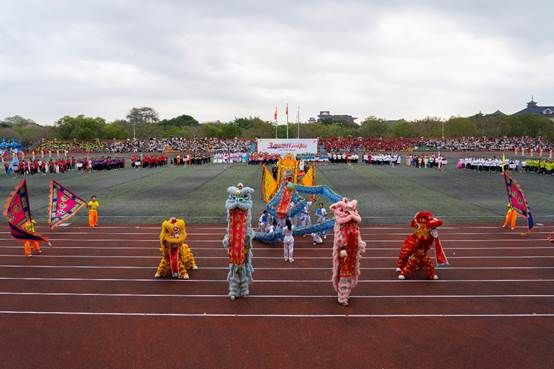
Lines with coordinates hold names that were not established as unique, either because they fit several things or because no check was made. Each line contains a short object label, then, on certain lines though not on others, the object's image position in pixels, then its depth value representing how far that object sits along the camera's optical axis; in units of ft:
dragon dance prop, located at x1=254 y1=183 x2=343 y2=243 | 45.88
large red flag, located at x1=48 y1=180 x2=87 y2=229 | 54.65
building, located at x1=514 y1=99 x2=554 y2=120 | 399.24
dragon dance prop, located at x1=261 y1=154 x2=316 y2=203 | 56.18
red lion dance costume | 36.63
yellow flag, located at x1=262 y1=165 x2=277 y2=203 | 57.47
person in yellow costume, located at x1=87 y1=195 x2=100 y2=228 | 56.24
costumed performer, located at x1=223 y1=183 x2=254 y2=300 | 32.04
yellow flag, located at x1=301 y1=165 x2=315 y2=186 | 59.64
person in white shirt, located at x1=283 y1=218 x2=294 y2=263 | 41.55
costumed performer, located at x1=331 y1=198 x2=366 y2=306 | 31.12
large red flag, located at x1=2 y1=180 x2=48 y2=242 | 40.31
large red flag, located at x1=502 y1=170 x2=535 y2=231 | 49.06
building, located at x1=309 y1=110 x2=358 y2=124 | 553.68
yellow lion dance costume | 36.11
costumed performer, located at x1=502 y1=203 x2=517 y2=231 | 53.85
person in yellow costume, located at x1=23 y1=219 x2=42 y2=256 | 44.09
